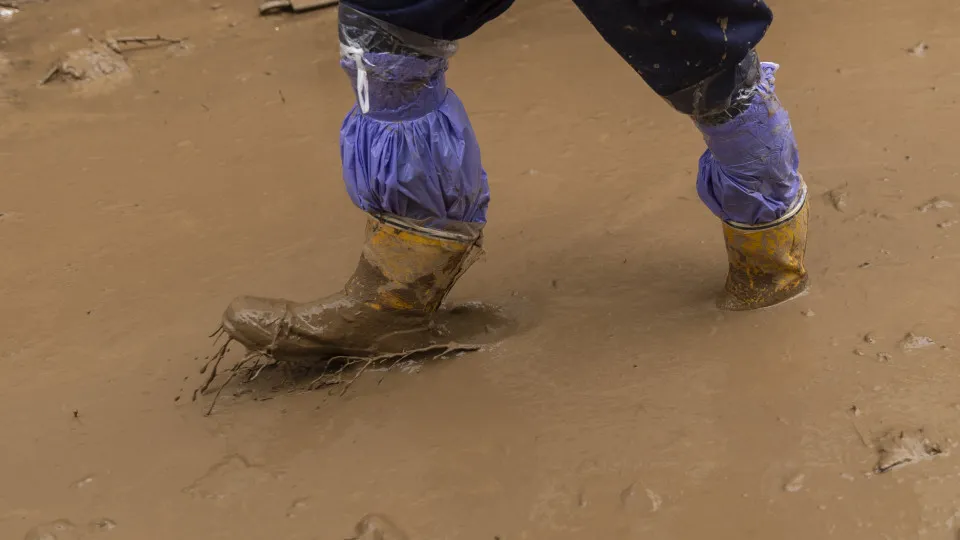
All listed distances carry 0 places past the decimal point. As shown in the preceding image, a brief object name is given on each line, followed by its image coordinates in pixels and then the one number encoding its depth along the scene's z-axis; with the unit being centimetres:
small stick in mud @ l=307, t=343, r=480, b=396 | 375
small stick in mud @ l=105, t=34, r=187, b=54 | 474
